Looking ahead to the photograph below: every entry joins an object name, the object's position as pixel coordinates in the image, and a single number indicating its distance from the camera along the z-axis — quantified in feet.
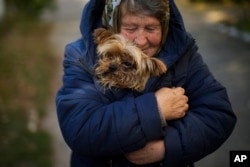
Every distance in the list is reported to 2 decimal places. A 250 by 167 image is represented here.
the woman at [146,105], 7.18
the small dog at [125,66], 7.27
